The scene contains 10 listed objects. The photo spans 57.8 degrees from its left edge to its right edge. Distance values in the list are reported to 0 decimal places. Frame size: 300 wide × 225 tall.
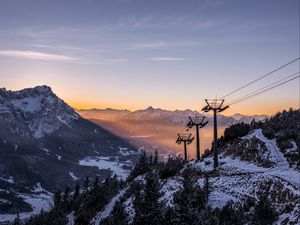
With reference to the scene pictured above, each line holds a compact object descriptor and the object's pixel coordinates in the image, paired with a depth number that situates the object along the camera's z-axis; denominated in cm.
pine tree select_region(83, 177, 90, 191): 9778
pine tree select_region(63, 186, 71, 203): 8780
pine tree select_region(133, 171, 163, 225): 2759
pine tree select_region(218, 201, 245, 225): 2295
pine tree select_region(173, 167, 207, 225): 2476
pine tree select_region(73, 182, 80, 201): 8197
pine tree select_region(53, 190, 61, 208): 9855
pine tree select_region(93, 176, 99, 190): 6390
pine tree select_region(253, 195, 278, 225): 2167
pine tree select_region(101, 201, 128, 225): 3353
